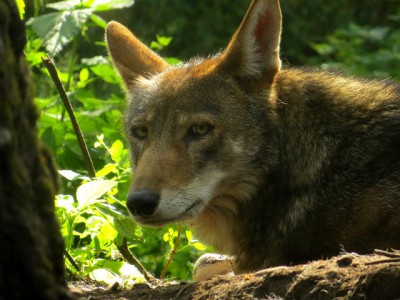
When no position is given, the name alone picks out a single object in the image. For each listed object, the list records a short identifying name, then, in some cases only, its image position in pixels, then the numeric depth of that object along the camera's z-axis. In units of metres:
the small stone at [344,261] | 6.66
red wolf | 9.16
